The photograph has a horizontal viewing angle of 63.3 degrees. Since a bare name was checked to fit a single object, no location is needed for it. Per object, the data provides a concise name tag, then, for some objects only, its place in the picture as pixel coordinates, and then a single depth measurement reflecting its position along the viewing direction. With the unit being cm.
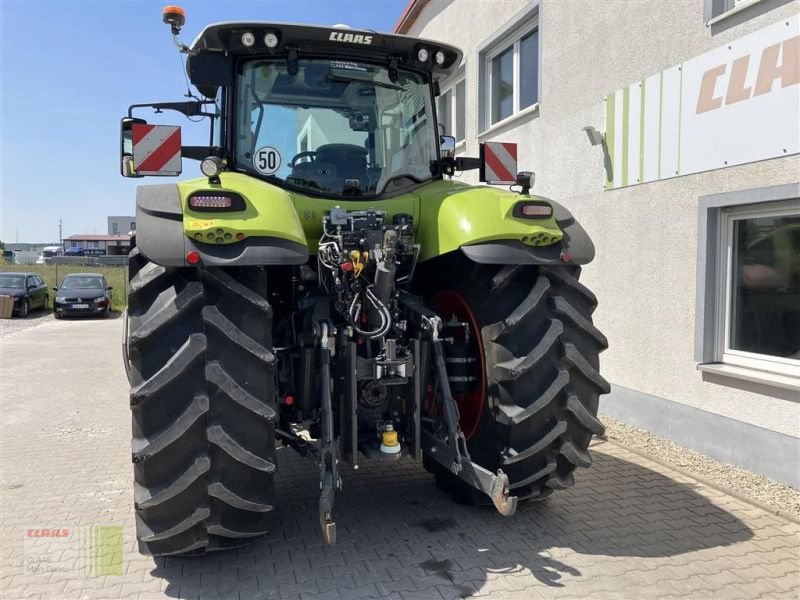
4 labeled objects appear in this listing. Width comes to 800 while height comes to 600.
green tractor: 287
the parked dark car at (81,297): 1798
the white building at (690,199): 453
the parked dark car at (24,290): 1808
